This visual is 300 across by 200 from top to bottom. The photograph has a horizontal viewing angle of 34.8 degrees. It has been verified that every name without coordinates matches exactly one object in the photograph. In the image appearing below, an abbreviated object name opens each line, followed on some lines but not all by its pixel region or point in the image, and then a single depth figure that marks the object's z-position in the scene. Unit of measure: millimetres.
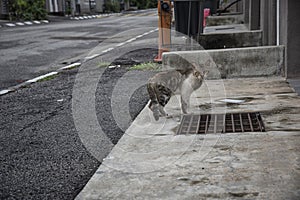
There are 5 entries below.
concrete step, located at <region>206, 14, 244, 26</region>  13578
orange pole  8883
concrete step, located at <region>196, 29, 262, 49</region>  8336
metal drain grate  4141
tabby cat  4477
